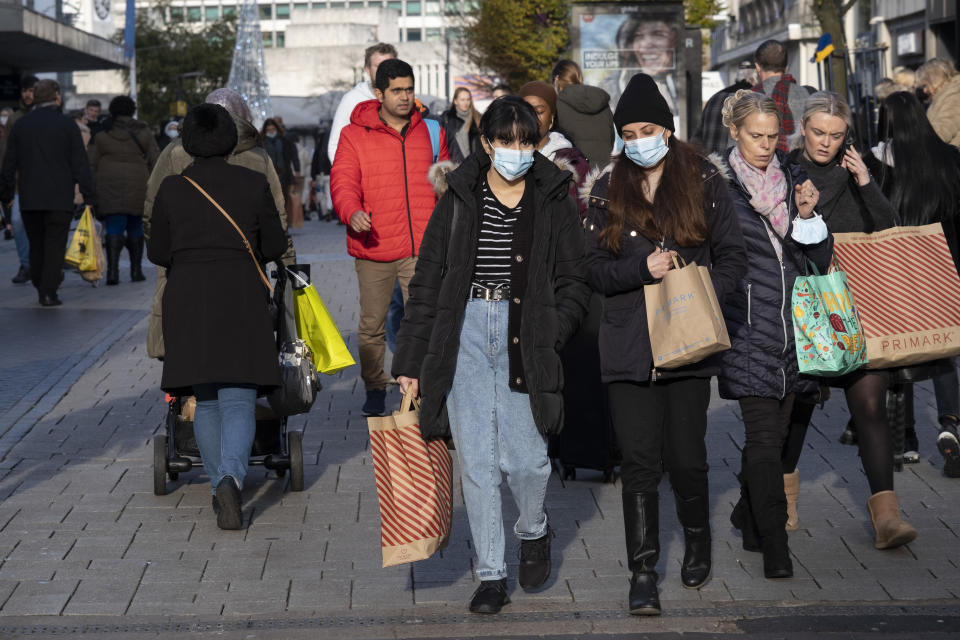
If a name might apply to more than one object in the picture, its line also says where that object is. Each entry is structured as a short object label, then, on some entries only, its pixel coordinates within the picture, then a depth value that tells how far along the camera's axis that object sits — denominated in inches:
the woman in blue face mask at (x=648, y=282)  409.3
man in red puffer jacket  660.8
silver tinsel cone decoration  3369.0
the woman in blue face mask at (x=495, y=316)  400.5
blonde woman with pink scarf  439.9
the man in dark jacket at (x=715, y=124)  777.9
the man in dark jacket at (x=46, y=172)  1119.0
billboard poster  1479.4
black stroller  551.6
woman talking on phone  469.1
